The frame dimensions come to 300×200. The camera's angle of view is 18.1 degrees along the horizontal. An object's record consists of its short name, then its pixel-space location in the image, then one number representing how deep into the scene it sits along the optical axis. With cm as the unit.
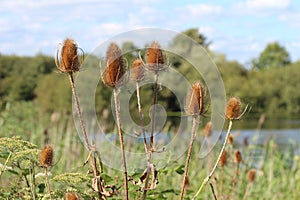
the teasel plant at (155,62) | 188
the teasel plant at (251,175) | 349
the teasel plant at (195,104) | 183
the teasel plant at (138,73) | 189
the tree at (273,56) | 7355
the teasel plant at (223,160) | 251
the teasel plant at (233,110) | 191
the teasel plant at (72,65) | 181
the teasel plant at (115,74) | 180
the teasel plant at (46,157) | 191
